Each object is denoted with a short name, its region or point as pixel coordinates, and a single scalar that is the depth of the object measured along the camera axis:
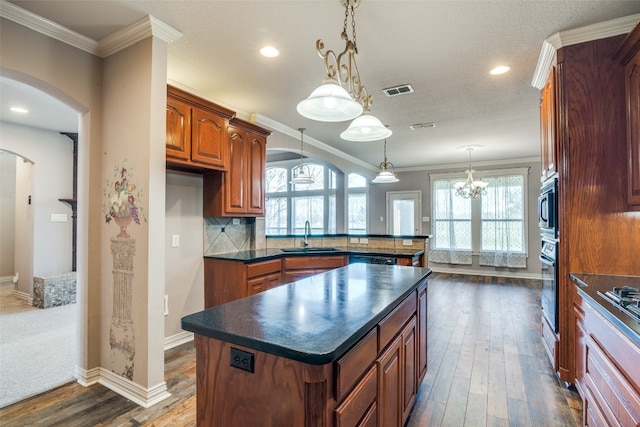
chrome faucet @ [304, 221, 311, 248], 4.58
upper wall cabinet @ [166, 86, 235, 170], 2.69
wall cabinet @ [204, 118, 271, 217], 3.40
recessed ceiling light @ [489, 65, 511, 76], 2.83
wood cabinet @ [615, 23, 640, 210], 1.94
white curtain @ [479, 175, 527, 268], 6.96
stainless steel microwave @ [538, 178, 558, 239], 2.41
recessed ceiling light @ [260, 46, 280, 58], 2.52
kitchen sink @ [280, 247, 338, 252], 4.19
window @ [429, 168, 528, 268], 6.99
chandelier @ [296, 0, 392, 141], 1.60
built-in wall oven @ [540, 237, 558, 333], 2.42
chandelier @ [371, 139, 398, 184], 4.38
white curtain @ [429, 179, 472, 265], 7.52
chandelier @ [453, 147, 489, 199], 6.28
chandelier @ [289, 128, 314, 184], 5.15
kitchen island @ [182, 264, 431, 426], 1.02
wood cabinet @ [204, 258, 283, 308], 3.29
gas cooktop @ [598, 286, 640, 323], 1.36
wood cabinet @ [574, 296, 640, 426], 1.21
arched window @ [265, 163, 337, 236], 8.86
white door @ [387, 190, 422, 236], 8.07
